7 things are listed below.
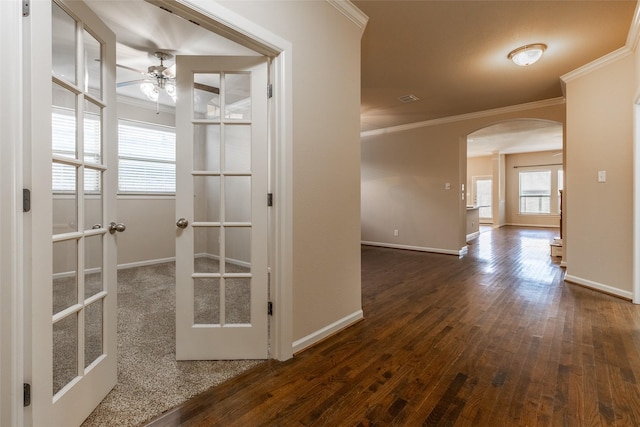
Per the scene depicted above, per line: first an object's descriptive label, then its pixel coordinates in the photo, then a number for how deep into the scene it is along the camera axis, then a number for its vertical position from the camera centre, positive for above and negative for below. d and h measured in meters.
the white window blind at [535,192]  10.80 +0.62
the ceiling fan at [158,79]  3.46 +1.56
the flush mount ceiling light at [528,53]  3.23 +1.65
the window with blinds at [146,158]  4.85 +0.86
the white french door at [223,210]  2.03 +0.00
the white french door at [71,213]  1.18 -0.01
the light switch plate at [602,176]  3.51 +0.38
